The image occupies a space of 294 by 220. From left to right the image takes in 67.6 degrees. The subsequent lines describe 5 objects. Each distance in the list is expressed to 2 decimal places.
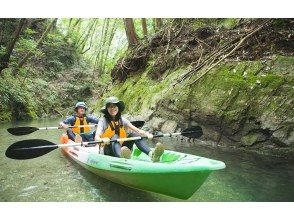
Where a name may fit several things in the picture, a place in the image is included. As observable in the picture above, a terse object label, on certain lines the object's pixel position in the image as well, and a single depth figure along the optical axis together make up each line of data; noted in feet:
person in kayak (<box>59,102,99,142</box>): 15.25
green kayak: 8.00
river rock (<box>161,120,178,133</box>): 17.15
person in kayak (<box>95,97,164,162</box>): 10.62
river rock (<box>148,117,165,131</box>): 17.97
